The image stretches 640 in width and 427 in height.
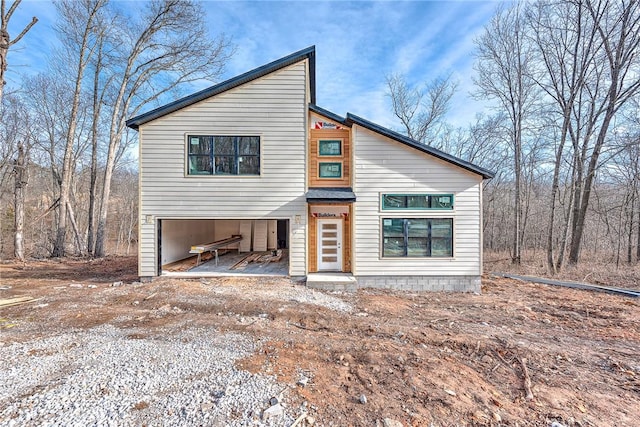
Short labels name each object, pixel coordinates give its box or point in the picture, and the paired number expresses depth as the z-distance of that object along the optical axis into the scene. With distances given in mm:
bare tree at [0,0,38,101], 7141
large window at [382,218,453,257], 8445
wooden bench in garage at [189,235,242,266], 9488
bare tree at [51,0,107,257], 12938
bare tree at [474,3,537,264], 14245
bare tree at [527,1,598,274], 11930
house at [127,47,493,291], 8203
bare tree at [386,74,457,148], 22188
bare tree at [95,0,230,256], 13883
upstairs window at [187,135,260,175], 8312
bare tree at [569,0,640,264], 10773
